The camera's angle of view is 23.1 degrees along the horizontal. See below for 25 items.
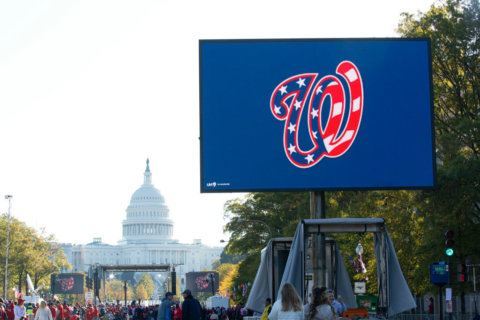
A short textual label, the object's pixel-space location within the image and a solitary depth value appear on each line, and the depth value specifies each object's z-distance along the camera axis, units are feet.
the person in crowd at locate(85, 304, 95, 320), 174.60
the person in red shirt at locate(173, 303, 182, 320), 154.82
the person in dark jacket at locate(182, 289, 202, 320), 80.74
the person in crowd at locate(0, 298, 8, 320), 109.60
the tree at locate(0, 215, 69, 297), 397.19
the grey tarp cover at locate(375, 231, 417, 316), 75.87
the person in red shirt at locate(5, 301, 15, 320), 117.44
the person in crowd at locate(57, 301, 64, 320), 152.03
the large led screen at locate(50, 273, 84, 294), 316.60
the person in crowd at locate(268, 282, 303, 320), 51.90
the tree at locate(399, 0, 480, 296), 144.66
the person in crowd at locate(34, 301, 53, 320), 104.94
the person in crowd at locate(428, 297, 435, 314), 182.35
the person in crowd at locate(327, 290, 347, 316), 69.29
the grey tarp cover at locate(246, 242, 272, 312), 86.79
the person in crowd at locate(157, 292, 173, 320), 86.48
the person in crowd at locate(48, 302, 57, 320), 145.75
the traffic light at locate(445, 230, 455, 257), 103.65
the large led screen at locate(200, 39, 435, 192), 94.58
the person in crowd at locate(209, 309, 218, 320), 191.94
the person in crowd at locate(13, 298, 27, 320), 117.70
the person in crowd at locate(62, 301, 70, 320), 157.44
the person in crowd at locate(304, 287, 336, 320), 54.39
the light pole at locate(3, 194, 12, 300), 348.30
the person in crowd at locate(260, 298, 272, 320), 71.03
